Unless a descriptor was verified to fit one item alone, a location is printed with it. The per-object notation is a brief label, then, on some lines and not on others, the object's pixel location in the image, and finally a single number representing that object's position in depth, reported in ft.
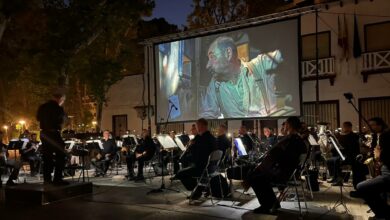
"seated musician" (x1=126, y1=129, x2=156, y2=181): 36.81
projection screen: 44.06
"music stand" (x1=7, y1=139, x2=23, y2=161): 38.32
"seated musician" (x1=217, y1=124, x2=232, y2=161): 27.43
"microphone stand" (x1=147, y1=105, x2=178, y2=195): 28.96
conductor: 25.98
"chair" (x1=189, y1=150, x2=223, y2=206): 24.18
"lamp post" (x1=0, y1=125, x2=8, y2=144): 78.08
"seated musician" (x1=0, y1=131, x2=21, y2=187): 32.63
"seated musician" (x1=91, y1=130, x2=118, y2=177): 41.04
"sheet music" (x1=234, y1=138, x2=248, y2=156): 27.88
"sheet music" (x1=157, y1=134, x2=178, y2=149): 33.78
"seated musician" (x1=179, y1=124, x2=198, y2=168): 26.18
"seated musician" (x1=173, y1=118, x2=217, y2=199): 25.41
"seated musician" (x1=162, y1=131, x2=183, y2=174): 40.09
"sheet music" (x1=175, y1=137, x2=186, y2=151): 37.36
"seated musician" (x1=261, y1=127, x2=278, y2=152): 37.79
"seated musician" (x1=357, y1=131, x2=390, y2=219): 18.35
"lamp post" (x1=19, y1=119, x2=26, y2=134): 81.05
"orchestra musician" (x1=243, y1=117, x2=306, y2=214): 20.03
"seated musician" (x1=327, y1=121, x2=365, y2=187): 29.27
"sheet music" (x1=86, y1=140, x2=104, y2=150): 39.39
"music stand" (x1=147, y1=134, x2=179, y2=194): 33.79
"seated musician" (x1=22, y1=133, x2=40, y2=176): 41.32
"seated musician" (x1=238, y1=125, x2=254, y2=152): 35.70
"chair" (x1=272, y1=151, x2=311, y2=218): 20.33
